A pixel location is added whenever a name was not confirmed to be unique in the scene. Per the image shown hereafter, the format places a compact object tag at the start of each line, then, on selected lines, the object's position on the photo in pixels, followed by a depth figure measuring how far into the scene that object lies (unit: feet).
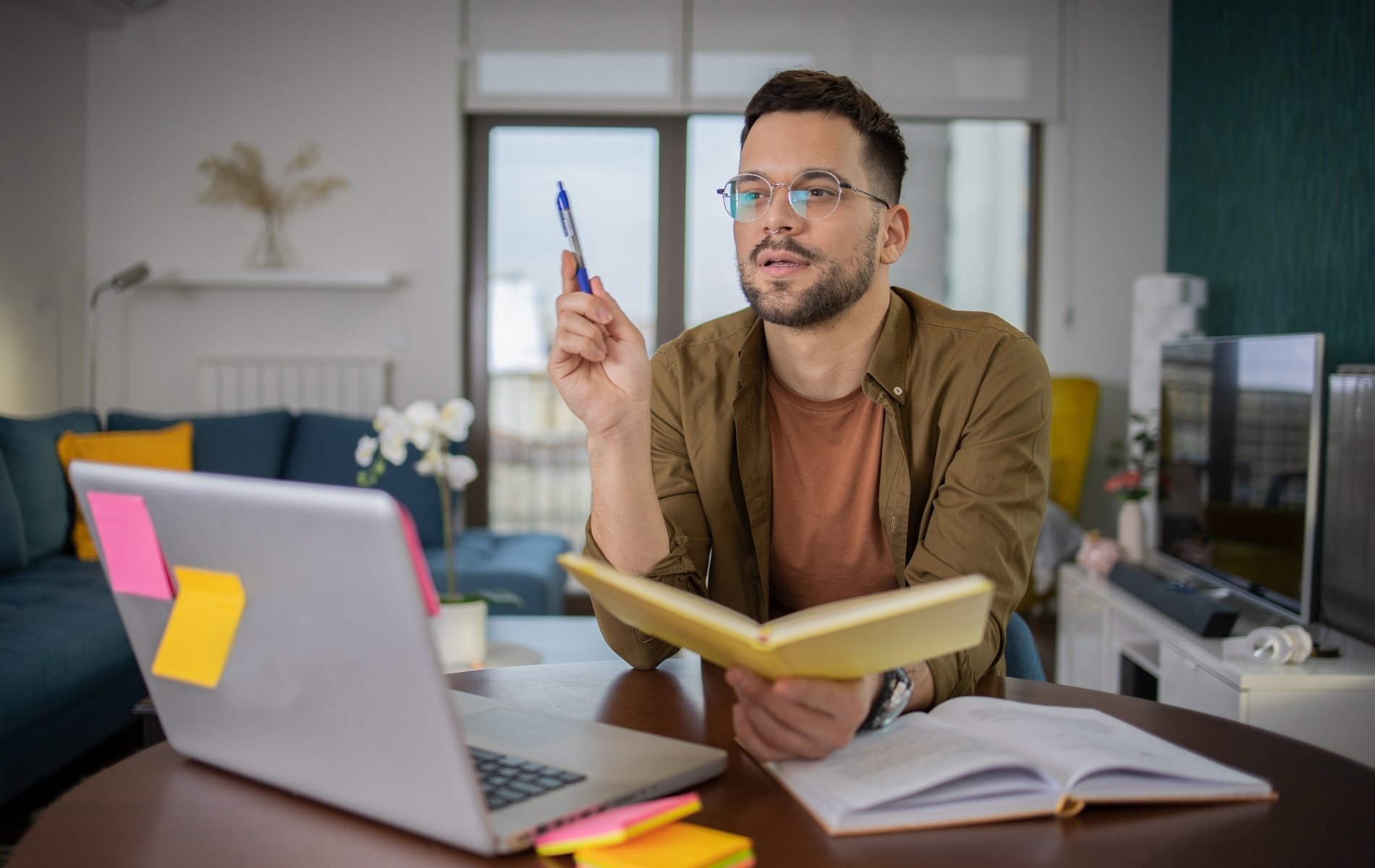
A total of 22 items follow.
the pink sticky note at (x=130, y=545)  2.22
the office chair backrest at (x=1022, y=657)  3.96
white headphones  6.92
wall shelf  14.37
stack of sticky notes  1.93
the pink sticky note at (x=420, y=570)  1.82
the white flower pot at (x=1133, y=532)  10.80
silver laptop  1.85
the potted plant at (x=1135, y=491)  10.82
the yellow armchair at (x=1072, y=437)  14.16
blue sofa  7.31
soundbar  7.77
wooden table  2.05
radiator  14.90
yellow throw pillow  10.93
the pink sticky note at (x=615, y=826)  1.96
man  4.17
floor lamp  13.53
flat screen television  7.63
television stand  6.75
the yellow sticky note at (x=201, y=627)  2.15
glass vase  14.74
